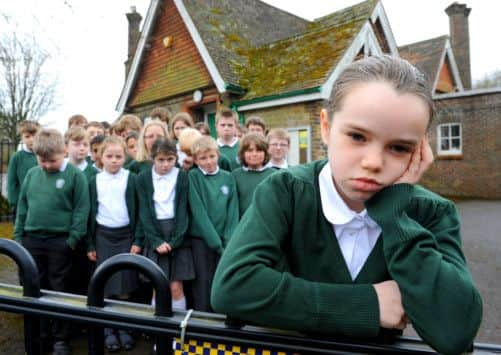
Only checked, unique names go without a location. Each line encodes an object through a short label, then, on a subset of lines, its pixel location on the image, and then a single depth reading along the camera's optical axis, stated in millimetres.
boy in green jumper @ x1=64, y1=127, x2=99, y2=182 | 4215
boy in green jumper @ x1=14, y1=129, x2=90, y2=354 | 3539
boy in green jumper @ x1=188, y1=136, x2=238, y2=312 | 3686
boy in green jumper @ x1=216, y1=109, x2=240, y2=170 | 5145
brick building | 10888
